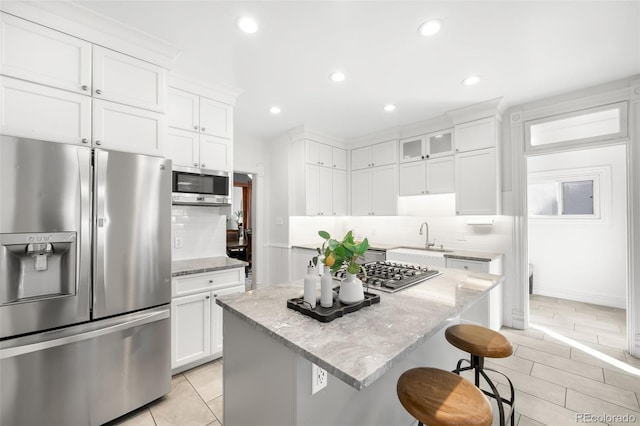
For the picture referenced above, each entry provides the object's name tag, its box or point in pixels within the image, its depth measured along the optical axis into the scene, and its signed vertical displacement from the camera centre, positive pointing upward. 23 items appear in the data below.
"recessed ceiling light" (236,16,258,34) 1.91 +1.40
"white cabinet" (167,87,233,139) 2.66 +1.08
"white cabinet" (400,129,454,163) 3.79 +1.04
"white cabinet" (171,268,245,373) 2.36 -0.94
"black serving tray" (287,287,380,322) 1.23 -0.46
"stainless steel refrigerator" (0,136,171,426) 1.54 -0.43
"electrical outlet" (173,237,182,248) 2.98 -0.28
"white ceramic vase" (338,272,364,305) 1.40 -0.40
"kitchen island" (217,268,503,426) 0.98 -0.50
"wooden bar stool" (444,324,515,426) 1.57 -0.78
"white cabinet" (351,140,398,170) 4.39 +1.05
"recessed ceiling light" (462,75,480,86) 2.70 +1.39
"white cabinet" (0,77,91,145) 1.62 +0.68
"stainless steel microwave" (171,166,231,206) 2.63 +0.30
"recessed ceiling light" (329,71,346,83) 2.62 +1.39
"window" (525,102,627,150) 2.82 +1.00
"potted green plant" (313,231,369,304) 1.32 -0.22
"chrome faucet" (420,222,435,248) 4.20 -0.29
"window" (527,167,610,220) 4.34 +0.37
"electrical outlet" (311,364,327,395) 1.18 -0.74
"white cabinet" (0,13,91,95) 1.63 +1.05
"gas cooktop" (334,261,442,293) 1.76 -0.44
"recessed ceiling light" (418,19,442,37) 1.92 +1.38
